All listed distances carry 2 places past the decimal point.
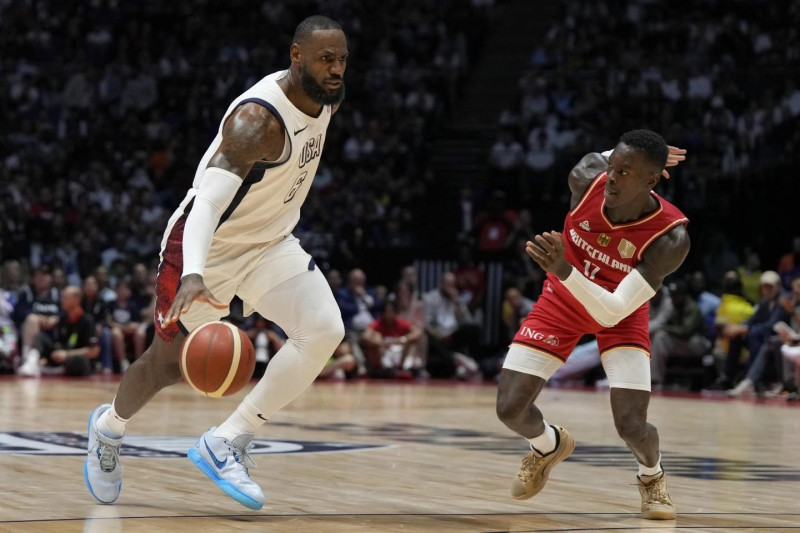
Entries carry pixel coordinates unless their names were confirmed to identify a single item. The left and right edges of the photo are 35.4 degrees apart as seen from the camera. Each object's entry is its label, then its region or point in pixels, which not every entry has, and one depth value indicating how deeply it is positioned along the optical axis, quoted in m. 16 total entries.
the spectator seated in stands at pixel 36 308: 15.16
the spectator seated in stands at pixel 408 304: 16.20
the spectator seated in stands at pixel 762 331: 13.75
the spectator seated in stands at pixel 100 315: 15.67
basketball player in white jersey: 5.16
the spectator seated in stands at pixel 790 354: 13.25
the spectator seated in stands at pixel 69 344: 14.98
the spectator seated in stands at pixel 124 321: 15.77
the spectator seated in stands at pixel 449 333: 16.41
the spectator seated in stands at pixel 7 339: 14.99
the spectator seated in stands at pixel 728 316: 14.50
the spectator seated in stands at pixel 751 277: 15.25
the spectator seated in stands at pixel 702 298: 14.95
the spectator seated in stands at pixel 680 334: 14.20
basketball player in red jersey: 5.50
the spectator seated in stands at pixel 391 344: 15.82
